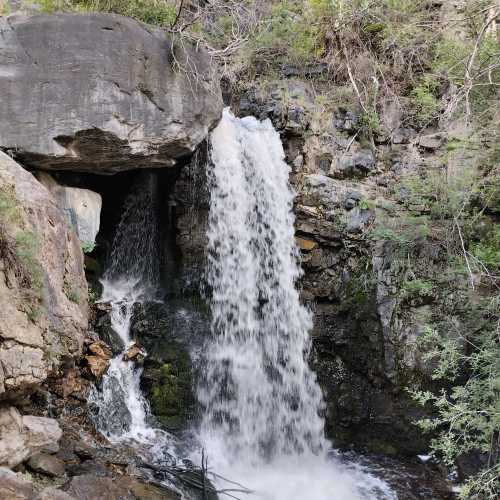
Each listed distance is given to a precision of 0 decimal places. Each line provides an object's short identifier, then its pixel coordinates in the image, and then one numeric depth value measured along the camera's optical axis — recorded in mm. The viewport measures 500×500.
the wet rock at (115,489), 3920
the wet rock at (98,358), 5732
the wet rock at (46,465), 3979
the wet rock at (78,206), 5895
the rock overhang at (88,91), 5445
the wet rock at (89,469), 4246
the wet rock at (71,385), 5309
